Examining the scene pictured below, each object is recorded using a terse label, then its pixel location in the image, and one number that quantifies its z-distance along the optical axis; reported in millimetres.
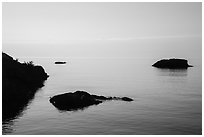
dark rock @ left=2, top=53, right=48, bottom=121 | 54688
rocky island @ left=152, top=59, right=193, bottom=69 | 187375
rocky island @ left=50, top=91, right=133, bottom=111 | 55062
